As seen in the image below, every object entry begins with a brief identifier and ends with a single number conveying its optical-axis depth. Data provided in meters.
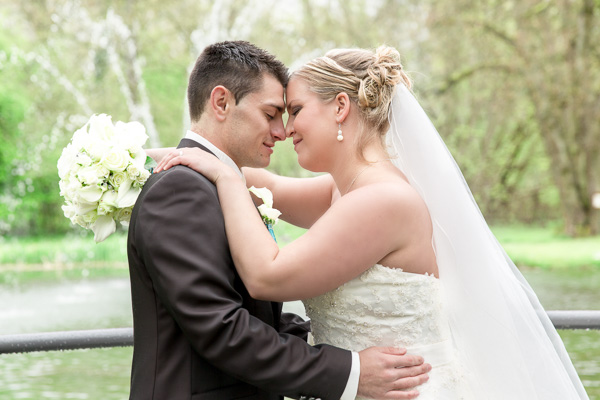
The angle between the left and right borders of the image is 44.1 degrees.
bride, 2.69
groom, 2.40
